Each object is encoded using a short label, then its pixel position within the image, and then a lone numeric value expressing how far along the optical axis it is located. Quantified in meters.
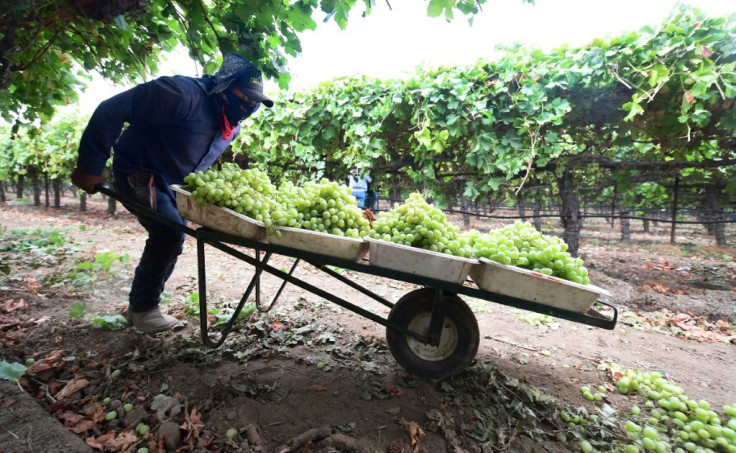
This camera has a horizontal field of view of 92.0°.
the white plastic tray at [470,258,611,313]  1.93
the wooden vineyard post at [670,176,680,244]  6.59
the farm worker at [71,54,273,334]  2.33
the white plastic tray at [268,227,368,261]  2.07
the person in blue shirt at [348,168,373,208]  7.08
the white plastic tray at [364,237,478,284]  2.01
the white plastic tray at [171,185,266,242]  2.10
